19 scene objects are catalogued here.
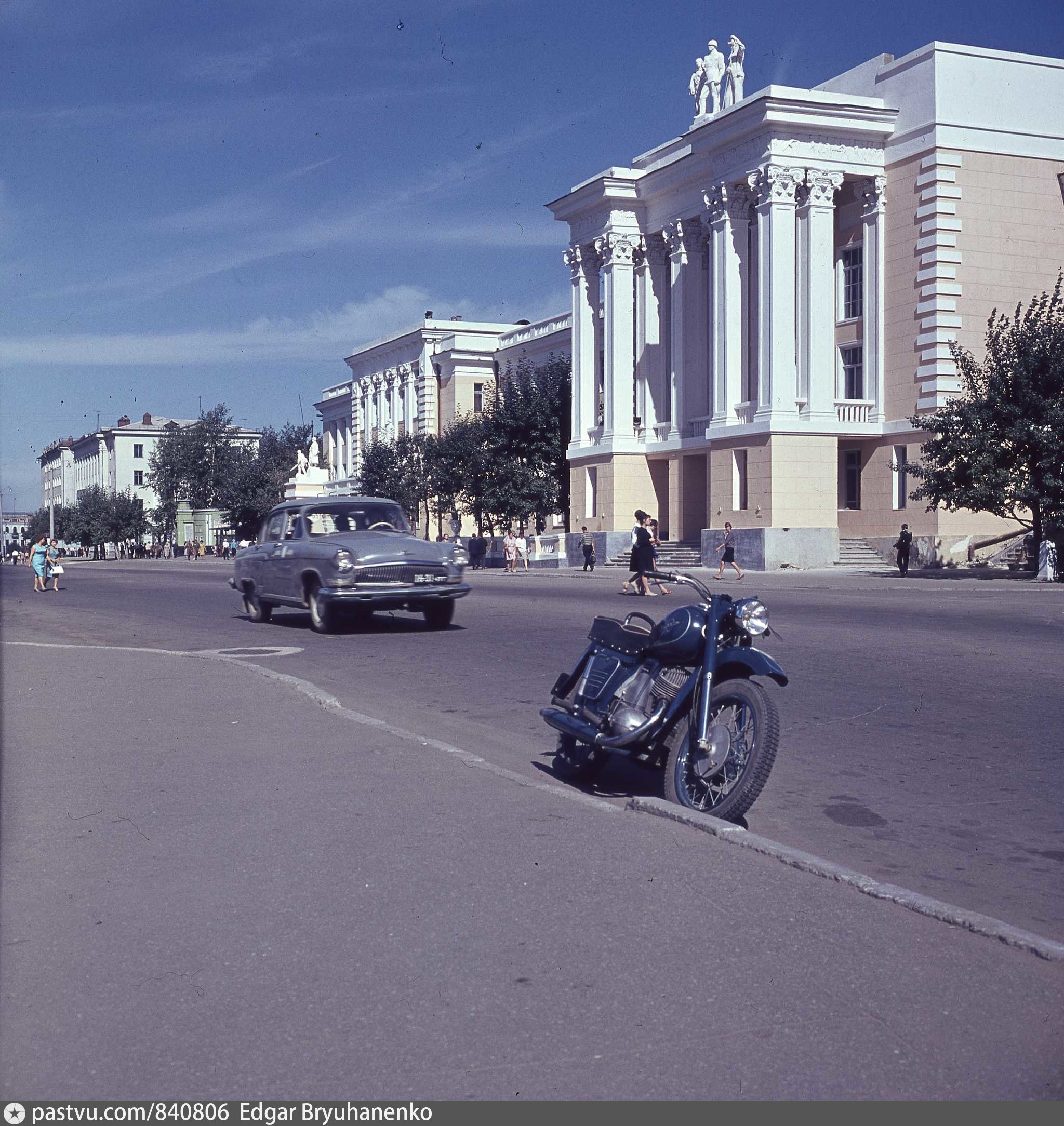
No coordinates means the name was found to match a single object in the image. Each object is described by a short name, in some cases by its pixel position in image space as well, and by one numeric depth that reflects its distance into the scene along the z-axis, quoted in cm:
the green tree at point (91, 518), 12006
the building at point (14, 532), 15386
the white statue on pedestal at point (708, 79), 5169
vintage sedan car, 1741
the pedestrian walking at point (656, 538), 2666
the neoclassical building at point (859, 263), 4316
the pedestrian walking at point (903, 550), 3741
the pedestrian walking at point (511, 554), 4862
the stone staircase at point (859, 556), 4441
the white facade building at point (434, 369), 8125
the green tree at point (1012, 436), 3262
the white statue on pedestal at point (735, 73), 5144
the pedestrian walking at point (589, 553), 4631
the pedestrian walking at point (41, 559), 3500
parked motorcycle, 634
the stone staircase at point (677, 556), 4734
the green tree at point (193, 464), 11088
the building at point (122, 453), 14975
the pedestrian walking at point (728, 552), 3612
